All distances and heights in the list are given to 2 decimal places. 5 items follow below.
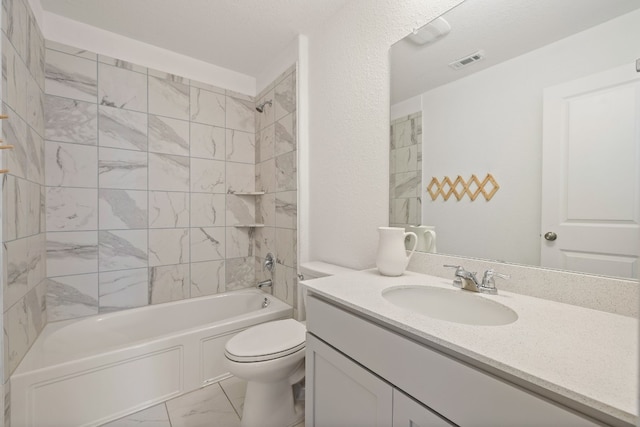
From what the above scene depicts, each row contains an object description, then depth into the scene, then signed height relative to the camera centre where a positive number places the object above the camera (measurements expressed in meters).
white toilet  1.21 -0.77
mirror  0.75 +0.37
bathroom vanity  0.45 -0.34
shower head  2.33 +0.97
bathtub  1.22 -0.87
